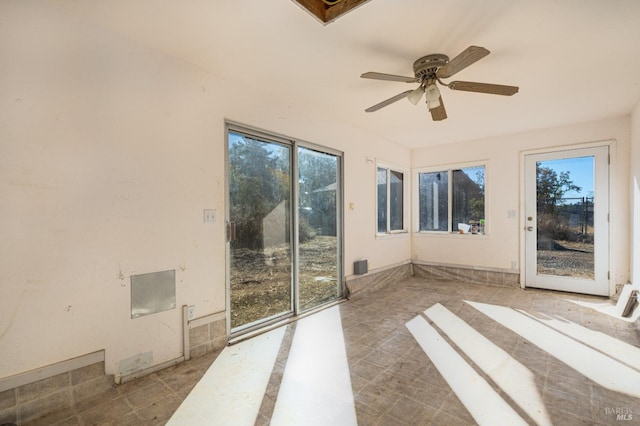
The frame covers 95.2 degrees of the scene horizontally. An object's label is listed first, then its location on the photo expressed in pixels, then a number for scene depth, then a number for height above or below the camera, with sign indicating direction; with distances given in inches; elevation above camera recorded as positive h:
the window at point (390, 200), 208.1 +8.6
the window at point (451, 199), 208.8 +8.7
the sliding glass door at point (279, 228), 118.0 -7.6
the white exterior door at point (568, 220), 167.2 -6.6
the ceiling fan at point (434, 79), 91.2 +43.2
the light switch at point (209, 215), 106.1 -0.9
